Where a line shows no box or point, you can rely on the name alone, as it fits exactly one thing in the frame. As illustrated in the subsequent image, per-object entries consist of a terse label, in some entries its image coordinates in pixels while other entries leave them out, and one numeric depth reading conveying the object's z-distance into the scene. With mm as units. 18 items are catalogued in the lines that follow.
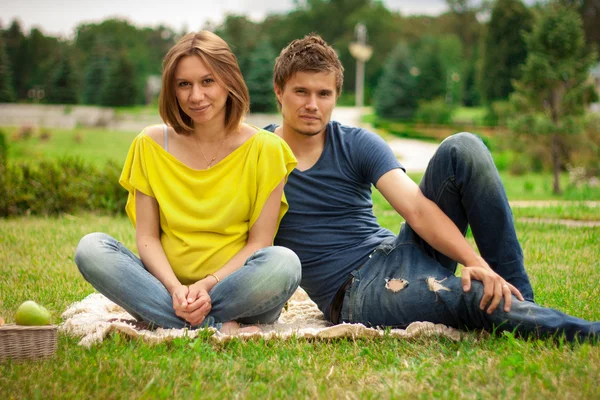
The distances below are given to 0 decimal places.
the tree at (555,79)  12141
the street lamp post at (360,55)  38941
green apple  2631
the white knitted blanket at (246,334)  2908
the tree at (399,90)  39531
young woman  3068
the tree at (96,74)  41000
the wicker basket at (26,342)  2564
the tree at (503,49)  32406
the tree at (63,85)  37750
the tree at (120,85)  38406
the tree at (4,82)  33434
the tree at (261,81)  32906
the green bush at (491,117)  33056
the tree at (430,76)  39688
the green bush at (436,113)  35812
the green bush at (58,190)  7715
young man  2865
